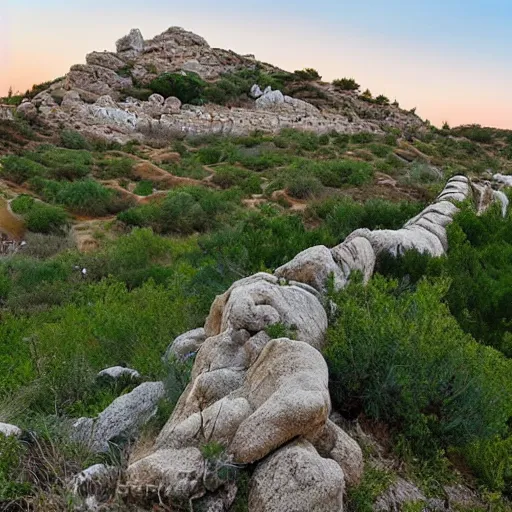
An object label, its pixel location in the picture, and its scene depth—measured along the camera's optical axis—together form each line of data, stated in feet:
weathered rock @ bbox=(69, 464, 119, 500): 9.29
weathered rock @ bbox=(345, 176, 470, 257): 24.45
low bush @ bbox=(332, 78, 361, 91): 157.79
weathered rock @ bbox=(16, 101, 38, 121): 99.07
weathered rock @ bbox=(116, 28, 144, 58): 155.22
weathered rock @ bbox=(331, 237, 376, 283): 19.65
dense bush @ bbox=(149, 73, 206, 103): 129.49
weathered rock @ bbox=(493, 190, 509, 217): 41.45
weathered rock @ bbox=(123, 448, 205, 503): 8.68
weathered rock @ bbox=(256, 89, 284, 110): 135.44
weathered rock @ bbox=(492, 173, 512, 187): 54.90
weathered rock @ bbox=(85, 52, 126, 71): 136.56
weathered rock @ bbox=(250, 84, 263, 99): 141.38
